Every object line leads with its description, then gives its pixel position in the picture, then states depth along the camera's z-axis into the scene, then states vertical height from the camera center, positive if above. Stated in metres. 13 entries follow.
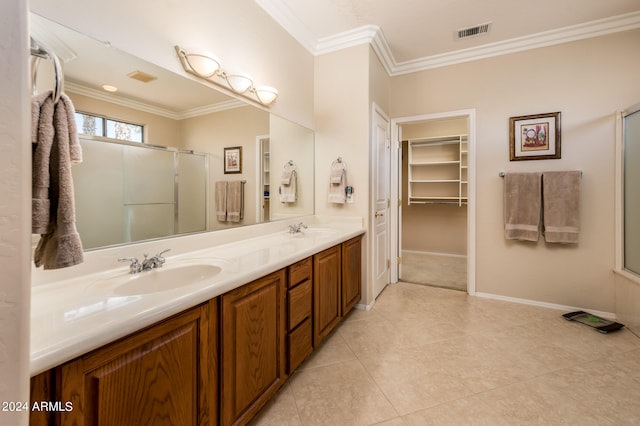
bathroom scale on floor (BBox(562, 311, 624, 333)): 2.29 -0.98
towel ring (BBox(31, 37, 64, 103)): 0.62 +0.36
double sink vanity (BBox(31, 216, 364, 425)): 0.70 -0.40
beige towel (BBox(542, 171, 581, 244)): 2.58 +0.05
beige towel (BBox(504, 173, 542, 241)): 2.72 +0.06
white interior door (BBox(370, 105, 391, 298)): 2.82 +0.13
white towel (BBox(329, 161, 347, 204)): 2.69 +0.29
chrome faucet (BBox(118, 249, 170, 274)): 1.21 -0.23
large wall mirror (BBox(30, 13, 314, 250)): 1.17 +0.36
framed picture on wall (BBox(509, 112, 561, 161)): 2.68 +0.75
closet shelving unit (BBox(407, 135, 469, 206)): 4.61 +0.74
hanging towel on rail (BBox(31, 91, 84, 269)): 0.67 +0.07
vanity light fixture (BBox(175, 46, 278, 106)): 1.56 +0.89
